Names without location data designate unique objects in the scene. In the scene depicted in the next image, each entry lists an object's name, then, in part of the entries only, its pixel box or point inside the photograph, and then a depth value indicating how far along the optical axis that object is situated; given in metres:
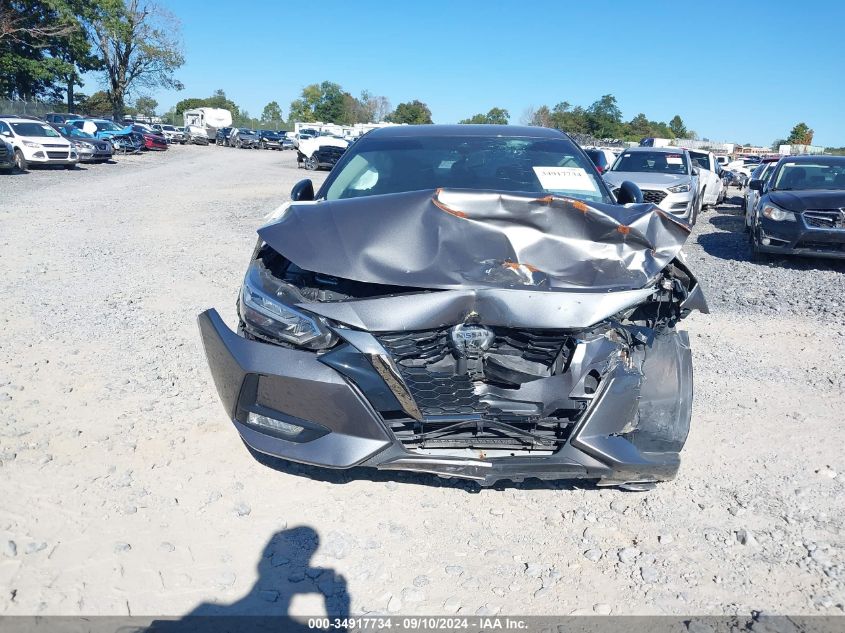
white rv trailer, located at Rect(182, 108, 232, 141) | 63.81
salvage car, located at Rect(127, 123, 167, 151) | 39.53
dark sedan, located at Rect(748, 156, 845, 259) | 8.52
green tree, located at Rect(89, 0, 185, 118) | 50.41
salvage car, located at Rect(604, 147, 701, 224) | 12.66
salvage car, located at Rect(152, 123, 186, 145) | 54.75
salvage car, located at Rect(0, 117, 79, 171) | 21.55
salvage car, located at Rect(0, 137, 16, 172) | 19.75
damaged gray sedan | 2.70
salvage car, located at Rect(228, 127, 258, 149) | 53.66
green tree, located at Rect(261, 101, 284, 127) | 117.95
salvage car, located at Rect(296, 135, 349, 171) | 28.20
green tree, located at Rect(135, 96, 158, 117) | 94.86
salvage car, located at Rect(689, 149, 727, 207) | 15.92
